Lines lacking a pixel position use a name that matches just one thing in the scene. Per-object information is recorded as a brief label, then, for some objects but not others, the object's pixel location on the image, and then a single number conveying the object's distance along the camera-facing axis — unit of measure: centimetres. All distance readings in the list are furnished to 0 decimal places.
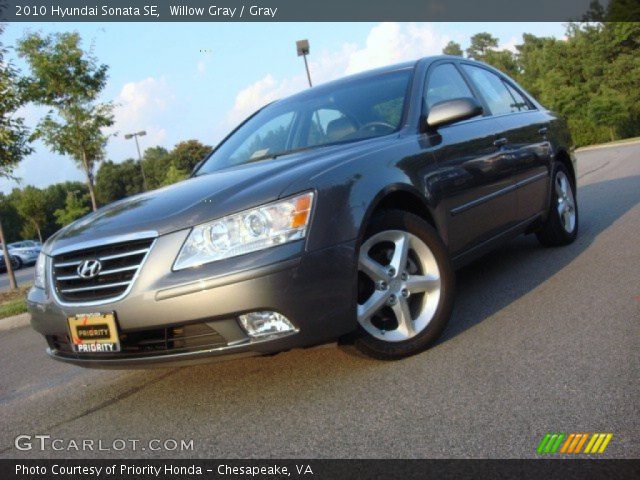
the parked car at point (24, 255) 2844
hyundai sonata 276
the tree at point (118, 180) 7975
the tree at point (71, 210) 4250
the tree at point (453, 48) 9269
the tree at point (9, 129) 982
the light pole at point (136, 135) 4174
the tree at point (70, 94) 1397
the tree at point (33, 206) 4569
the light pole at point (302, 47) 1702
